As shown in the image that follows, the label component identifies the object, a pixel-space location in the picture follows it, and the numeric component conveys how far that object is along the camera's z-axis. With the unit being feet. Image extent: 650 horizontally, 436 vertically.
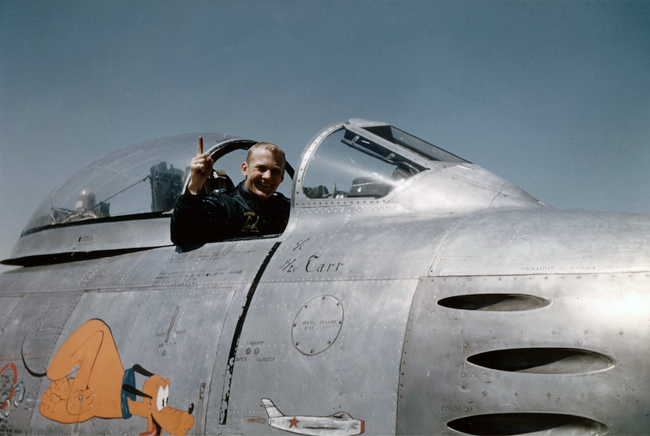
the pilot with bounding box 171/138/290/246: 14.66
